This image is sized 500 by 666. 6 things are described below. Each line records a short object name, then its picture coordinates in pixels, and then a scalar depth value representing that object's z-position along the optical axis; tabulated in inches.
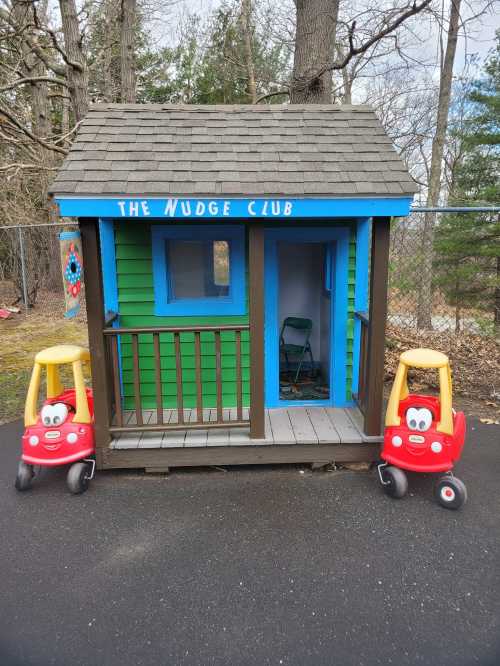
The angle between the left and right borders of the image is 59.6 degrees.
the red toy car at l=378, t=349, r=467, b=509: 120.9
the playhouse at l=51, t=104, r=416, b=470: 123.3
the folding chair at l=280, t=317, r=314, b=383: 202.7
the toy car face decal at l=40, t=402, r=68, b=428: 128.3
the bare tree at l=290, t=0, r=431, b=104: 237.6
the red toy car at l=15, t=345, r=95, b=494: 127.8
